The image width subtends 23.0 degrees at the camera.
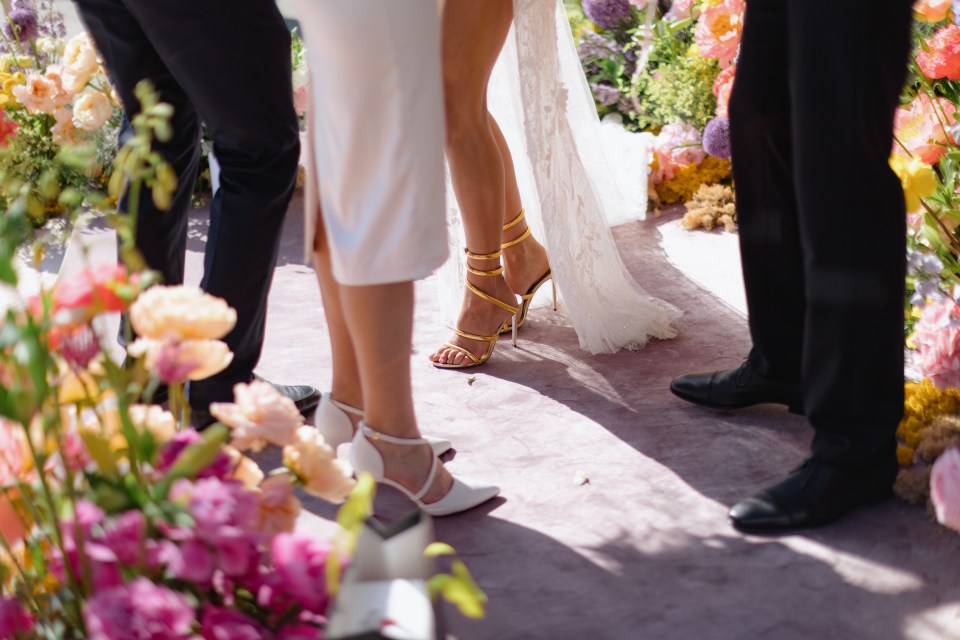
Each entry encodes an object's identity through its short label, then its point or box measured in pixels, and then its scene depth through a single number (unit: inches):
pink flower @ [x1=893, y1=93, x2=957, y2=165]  163.1
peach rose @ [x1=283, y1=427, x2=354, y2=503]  115.9
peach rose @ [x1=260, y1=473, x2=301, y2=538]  114.5
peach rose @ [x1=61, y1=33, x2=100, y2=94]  205.7
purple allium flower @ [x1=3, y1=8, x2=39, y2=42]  234.1
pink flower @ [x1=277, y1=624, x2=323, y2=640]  112.7
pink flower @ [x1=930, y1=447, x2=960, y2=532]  133.2
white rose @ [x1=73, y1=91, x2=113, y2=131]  212.4
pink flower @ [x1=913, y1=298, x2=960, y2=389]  149.8
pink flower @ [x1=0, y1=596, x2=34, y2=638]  111.1
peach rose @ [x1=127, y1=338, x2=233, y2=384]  112.1
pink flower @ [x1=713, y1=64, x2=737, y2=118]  191.6
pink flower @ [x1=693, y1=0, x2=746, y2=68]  186.7
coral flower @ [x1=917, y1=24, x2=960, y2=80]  157.7
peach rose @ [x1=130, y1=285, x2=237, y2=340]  112.8
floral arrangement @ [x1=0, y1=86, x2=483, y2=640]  105.3
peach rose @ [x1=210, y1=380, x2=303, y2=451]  114.5
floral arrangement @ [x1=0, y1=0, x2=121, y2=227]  208.5
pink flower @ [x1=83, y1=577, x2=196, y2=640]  100.1
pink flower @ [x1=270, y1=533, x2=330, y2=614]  112.5
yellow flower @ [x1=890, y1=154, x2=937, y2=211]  148.3
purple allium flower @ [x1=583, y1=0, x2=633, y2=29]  223.1
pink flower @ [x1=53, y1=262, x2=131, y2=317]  109.8
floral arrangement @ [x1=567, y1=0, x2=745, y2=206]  194.0
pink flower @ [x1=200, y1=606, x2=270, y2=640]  108.0
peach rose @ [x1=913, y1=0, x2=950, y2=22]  158.1
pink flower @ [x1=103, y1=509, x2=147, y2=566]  107.0
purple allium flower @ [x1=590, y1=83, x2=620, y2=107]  227.9
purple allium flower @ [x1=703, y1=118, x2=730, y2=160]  197.8
